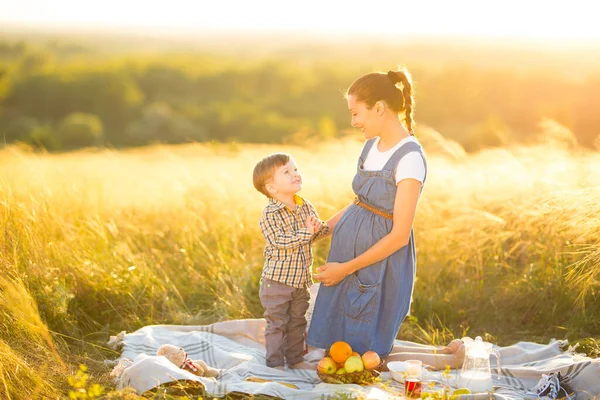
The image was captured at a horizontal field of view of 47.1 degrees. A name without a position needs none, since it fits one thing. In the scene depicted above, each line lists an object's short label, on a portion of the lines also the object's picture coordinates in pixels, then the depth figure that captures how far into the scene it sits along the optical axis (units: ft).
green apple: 12.03
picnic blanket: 11.44
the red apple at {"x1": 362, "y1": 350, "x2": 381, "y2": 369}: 12.30
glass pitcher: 11.60
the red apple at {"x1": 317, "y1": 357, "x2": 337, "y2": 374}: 12.16
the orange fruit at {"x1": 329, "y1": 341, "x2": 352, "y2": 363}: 12.35
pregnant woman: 12.23
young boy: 12.45
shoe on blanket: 11.50
